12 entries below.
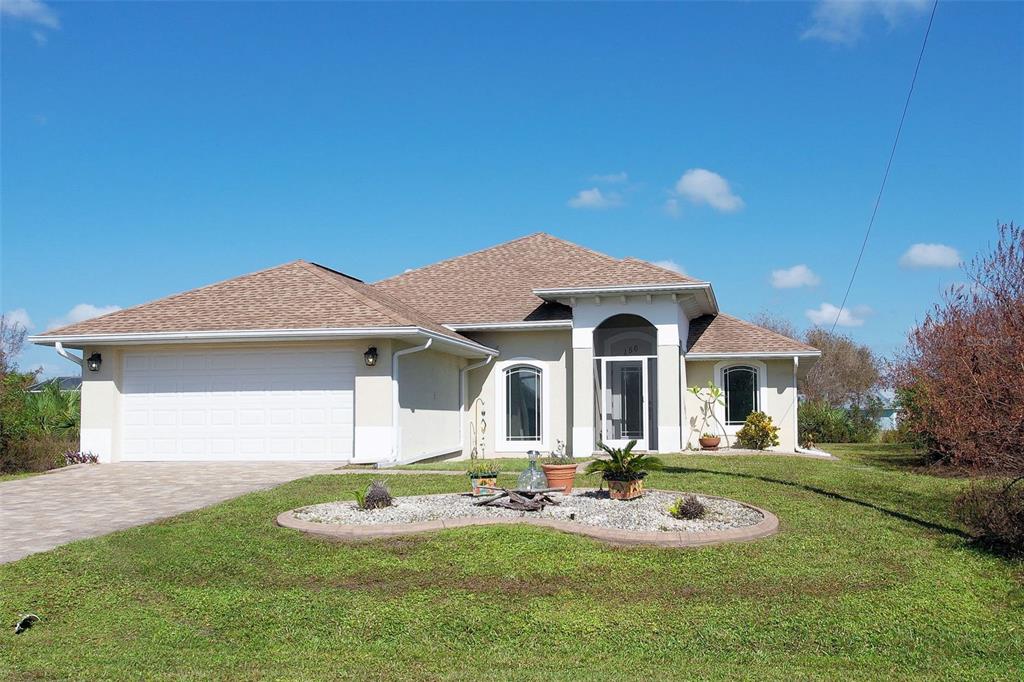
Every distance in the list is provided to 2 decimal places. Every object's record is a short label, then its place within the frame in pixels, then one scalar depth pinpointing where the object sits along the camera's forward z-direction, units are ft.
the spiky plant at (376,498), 34.55
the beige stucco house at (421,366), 57.11
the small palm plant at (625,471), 35.65
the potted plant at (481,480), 37.29
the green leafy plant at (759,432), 70.90
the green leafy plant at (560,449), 66.32
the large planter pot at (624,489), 35.86
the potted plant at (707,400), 73.11
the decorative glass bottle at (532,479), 36.37
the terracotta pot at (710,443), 70.59
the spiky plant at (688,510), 31.63
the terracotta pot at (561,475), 38.50
